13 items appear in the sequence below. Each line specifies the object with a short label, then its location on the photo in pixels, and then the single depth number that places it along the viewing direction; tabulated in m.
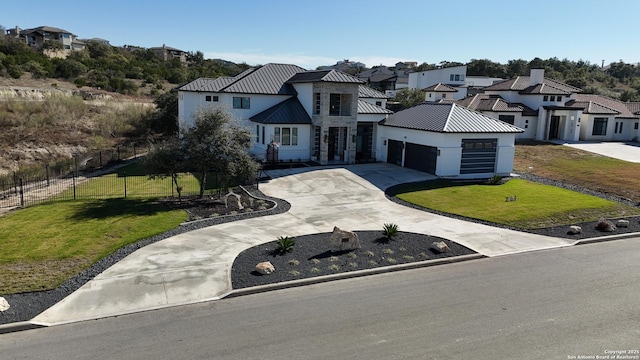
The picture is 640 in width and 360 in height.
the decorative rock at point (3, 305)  11.19
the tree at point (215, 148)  22.25
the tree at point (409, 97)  66.38
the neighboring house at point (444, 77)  79.88
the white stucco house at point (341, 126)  31.11
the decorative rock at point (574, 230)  19.72
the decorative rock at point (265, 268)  13.97
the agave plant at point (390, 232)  17.84
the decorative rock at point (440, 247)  16.61
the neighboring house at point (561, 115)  50.97
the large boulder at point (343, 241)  16.33
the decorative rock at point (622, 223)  20.92
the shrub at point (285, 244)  15.95
